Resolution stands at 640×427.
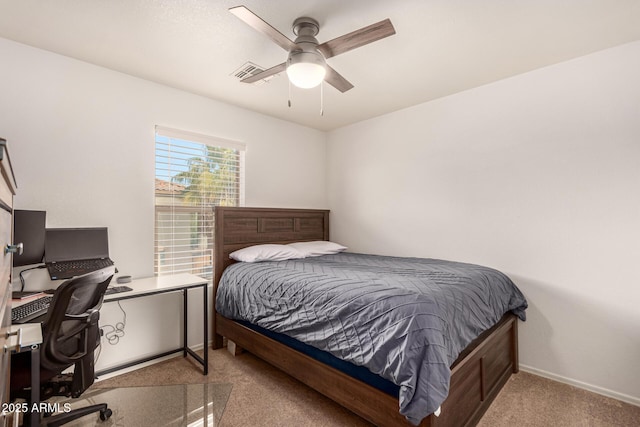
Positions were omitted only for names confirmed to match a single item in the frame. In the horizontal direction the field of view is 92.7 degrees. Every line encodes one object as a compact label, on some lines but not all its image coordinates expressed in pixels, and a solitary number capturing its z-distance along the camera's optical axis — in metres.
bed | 1.63
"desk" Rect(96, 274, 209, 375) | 2.13
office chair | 1.47
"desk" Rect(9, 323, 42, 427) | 1.34
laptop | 2.11
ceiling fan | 1.58
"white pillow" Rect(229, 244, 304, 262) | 2.93
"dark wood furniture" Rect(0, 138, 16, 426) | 0.83
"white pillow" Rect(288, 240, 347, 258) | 3.27
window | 2.84
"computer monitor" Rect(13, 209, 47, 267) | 1.94
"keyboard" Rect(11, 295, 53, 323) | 1.58
